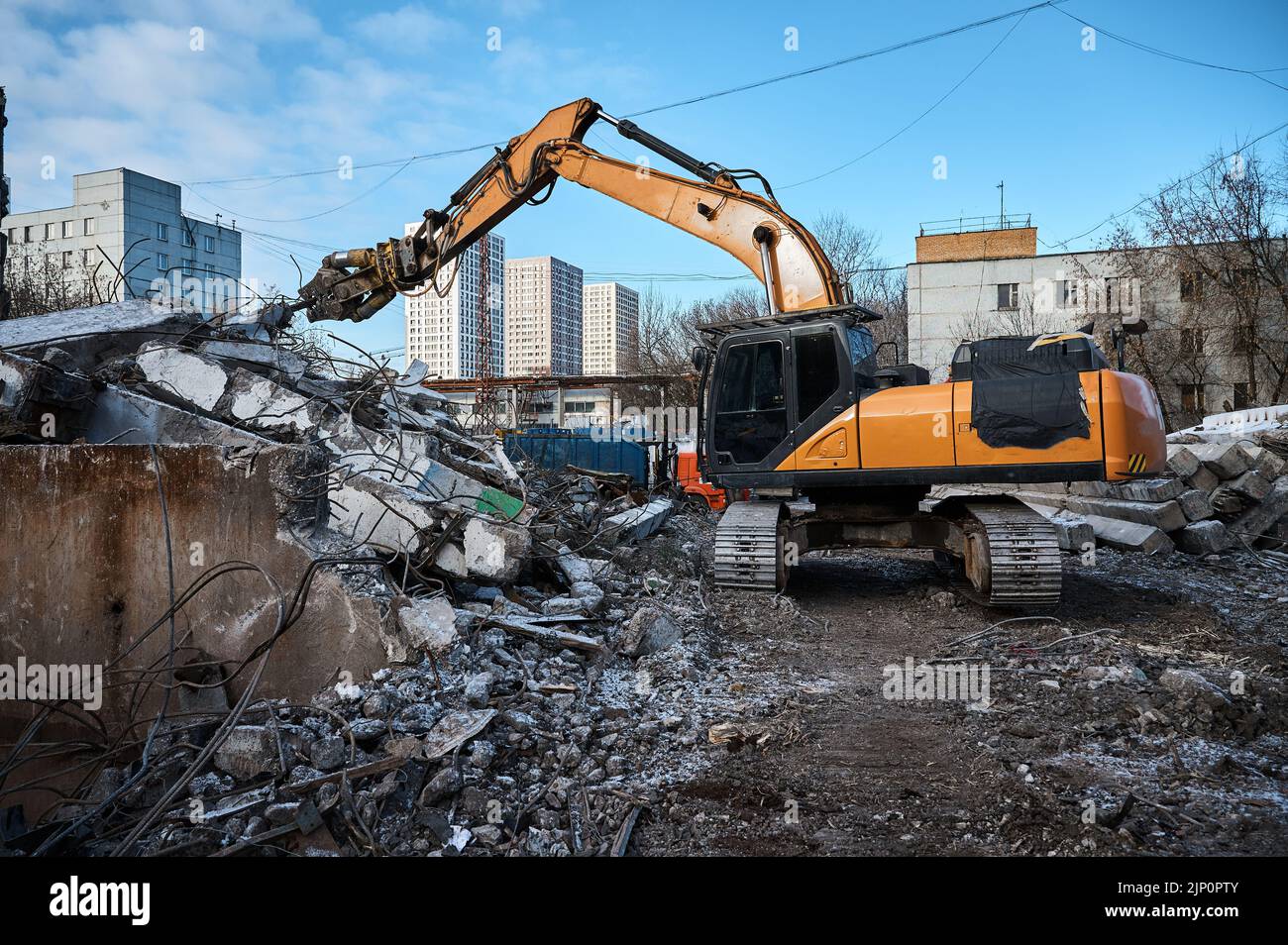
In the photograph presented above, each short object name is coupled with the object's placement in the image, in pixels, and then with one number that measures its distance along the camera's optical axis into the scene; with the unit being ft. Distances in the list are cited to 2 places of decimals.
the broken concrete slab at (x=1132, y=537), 29.48
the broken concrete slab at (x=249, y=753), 10.38
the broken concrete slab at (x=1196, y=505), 30.88
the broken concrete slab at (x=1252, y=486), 31.94
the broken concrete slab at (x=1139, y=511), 30.40
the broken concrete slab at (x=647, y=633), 16.53
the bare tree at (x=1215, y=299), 71.51
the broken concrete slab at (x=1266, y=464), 32.53
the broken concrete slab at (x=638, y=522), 28.27
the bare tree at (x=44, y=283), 44.50
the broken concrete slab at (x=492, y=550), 17.04
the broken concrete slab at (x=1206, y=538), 29.76
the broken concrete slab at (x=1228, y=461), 32.68
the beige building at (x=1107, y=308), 76.07
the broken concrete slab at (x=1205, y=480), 33.14
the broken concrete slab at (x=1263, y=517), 31.30
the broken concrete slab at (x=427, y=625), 13.46
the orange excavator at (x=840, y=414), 19.16
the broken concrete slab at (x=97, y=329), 19.20
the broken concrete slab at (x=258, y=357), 21.35
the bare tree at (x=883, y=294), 107.24
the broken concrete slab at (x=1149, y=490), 31.30
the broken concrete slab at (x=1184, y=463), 33.35
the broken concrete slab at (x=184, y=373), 19.04
